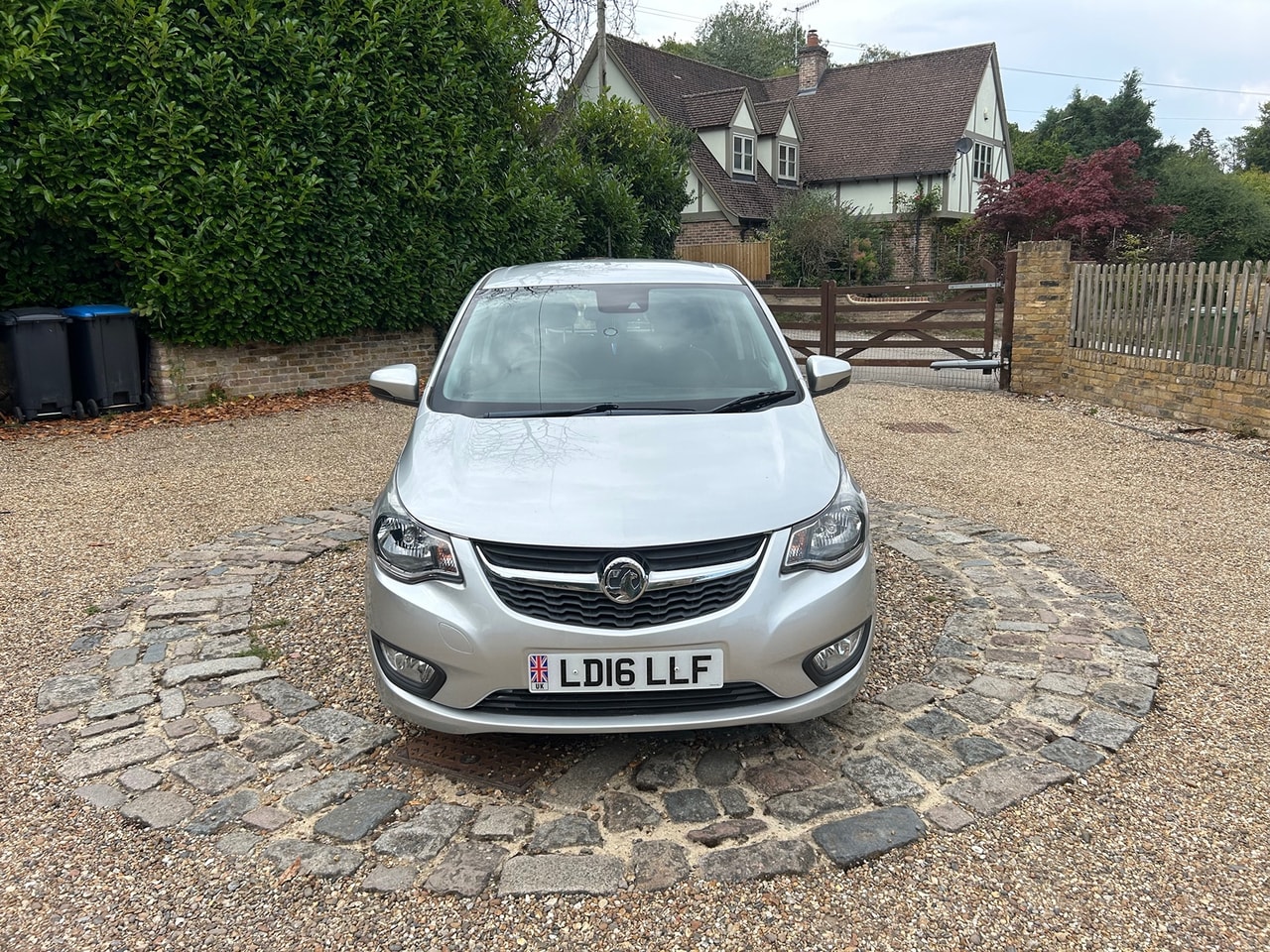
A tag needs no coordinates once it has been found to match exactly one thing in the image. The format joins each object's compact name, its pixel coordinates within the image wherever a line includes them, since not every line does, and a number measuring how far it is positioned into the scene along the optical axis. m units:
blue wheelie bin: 9.29
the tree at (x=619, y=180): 13.94
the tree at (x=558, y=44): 16.39
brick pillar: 10.93
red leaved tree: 24.02
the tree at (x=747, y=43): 60.00
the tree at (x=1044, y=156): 34.91
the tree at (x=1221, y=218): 30.23
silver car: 2.68
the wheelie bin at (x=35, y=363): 8.90
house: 29.56
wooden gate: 12.14
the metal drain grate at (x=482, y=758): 3.00
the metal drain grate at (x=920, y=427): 9.62
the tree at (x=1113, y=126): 38.09
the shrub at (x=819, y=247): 26.34
